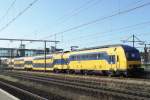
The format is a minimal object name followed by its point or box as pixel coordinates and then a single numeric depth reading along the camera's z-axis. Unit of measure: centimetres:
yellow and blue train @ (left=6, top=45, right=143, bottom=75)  2479
